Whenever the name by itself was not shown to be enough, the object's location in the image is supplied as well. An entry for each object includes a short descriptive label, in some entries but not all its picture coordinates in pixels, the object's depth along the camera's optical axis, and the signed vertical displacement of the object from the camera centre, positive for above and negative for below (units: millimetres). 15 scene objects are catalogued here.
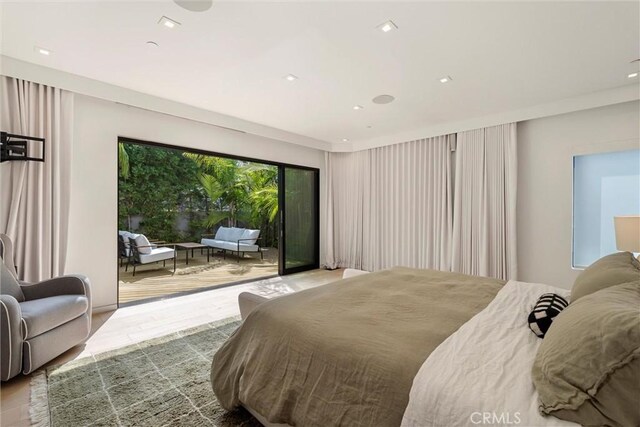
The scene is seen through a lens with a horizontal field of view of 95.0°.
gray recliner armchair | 1958 -750
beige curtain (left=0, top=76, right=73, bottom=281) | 2799 +341
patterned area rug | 1668 -1141
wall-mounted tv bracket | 2674 +658
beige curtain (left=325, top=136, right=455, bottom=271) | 4703 +175
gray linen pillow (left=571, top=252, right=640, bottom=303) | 1422 -302
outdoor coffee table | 6490 -667
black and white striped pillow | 1328 -470
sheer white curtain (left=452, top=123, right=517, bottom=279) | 3992 +177
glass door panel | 5484 -64
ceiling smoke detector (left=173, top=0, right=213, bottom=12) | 1922 +1413
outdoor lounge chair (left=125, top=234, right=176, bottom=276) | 5367 -677
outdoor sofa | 6895 -607
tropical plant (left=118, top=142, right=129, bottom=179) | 6112 +1138
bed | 978 -573
